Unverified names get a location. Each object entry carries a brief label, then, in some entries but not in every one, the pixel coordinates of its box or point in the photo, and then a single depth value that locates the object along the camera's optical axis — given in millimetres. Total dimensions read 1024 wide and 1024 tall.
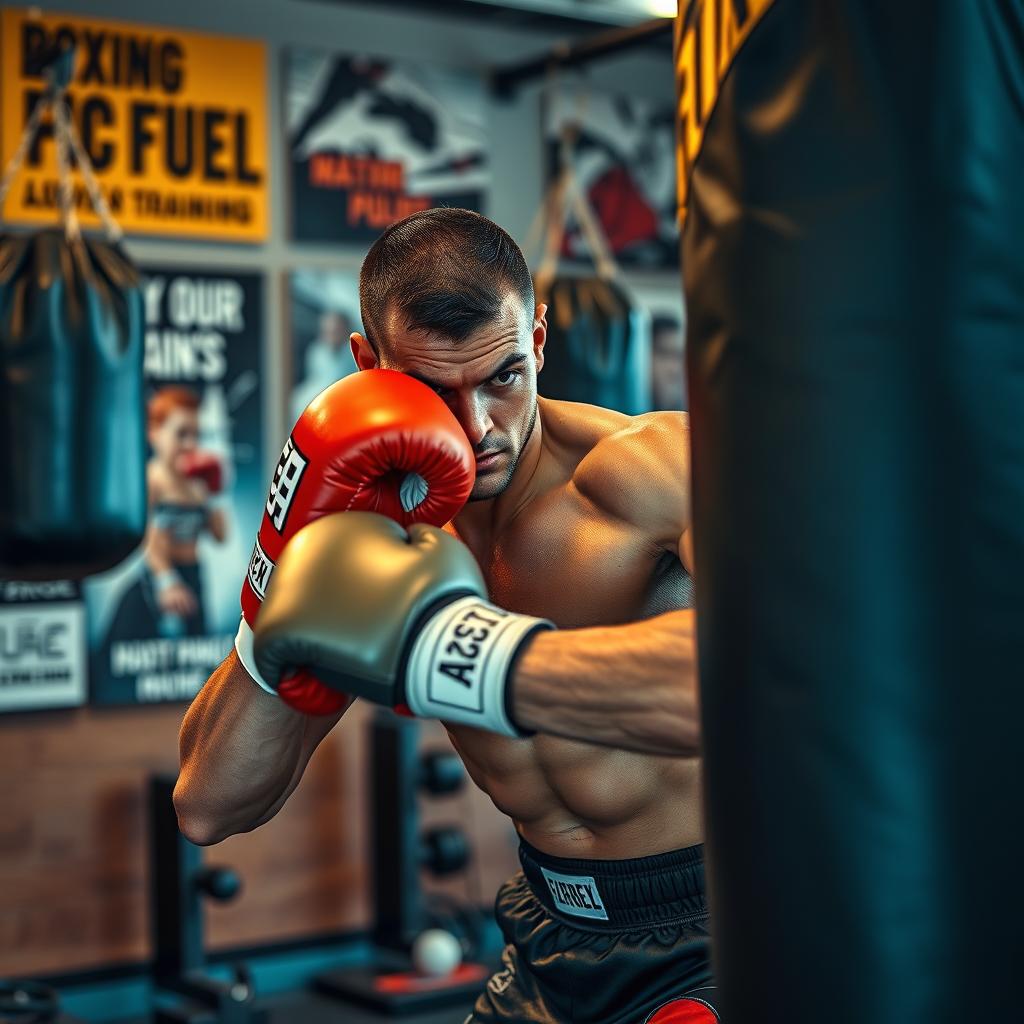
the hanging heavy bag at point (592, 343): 3547
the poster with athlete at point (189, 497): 4277
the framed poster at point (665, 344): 5211
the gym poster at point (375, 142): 4594
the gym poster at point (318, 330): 4555
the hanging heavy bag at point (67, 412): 2912
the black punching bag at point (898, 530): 842
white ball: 4180
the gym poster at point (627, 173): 5153
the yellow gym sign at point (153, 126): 4117
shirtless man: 1722
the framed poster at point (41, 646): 4070
